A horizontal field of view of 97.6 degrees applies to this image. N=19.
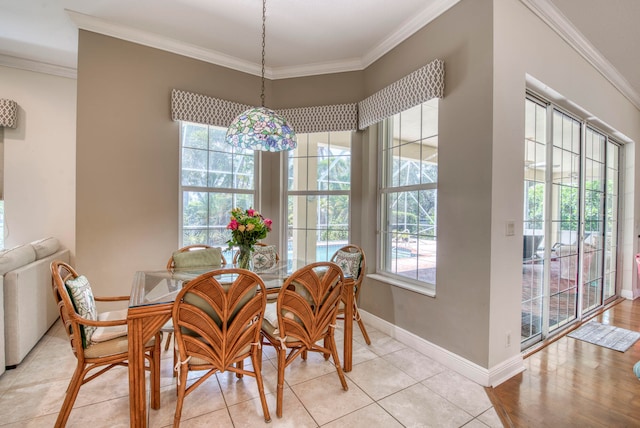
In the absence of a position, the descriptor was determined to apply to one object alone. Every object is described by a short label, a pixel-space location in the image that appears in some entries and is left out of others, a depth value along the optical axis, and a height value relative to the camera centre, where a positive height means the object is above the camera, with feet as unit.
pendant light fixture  6.52 +1.94
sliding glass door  8.21 -0.15
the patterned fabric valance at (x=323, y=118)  10.71 +3.71
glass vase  7.23 -1.17
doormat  8.78 -3.99
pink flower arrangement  7.07 -0.44
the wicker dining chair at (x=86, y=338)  4.89 -2.43
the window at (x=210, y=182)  10.48 +1.11
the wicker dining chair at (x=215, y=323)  4.87 -2.04
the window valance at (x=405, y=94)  7.57 +3.62
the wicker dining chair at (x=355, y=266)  8.33 -1.60
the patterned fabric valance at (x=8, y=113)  10.71 +3.65
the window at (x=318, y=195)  11.29 +0.70
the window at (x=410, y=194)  8.43 +0.62
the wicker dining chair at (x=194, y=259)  8.11 -1.47
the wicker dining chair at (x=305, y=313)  5.67 -2.18
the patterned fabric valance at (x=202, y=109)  9.86 +3.75
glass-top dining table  4.88 -1.96
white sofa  6.93 -2.51
